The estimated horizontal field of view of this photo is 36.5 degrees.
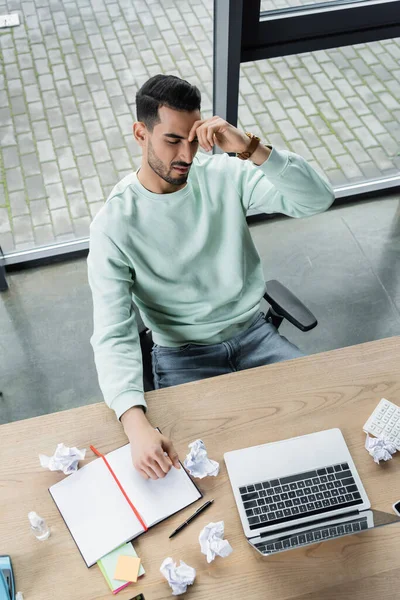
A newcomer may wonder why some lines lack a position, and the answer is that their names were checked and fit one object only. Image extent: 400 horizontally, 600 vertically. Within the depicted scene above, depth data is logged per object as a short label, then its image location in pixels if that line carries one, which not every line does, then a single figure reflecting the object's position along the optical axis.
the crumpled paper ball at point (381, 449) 1.56
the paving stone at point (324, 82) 3.10
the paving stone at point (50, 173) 3.14
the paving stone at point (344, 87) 3.17
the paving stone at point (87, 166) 3.17
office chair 1.93
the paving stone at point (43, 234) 3.13
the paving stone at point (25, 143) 3.12
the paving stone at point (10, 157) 3.12
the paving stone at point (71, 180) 3.15
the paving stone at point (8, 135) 3.10
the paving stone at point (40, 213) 3.13
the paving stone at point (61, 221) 3.15
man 1.63
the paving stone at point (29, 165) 3.14
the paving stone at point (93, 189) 3.16
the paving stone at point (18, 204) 3.12
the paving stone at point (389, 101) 3.30
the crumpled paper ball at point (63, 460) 1.54
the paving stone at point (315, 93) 3.15
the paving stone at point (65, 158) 3.16
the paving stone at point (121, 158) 3.20
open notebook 1.46
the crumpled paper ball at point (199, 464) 1.54
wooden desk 1.39
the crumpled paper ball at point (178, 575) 1.36
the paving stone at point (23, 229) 3.12
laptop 1.46
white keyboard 1.59
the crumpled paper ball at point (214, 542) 1.40
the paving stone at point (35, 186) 3.13
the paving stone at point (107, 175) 3.18
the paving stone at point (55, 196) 3.14
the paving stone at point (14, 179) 3.12
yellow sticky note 1.39
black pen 1.47
